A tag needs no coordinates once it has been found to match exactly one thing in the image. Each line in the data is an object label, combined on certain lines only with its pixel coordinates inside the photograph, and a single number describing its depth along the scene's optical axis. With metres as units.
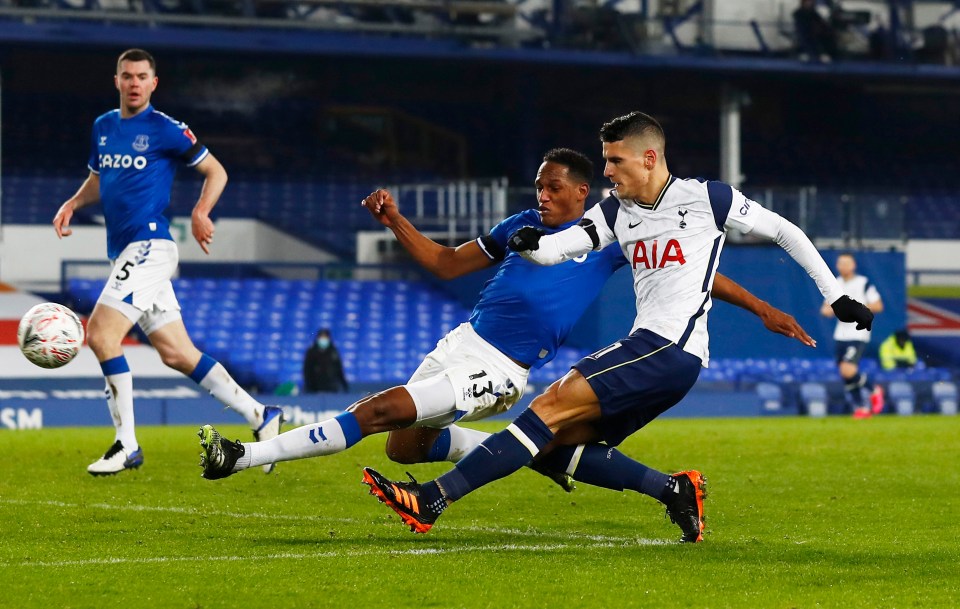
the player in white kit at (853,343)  19.34
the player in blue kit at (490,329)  6.45
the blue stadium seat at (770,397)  22.02
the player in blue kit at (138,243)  9.08
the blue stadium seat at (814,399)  22.00
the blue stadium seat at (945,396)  23.00
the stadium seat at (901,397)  22.78
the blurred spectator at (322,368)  21.22
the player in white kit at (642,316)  6.27
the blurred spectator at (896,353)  24.58
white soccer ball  8.82
